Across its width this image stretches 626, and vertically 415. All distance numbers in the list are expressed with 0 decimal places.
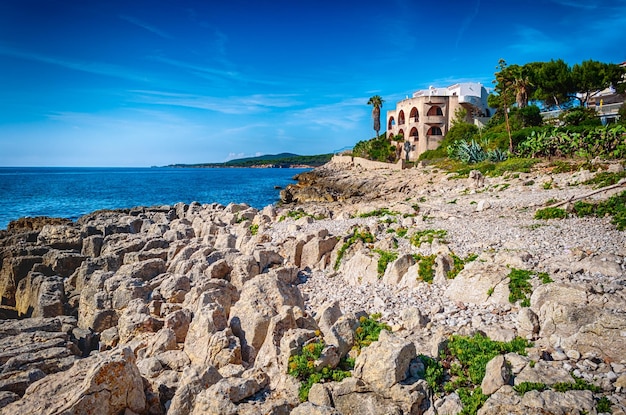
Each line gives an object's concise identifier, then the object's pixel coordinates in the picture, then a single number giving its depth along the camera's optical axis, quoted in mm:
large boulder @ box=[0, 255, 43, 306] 17188
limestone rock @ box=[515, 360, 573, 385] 6590
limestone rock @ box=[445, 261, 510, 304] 10203
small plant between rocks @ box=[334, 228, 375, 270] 15219
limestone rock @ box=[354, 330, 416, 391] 6949
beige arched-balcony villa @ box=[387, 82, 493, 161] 66500
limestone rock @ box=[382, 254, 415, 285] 12734
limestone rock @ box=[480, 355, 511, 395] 6586
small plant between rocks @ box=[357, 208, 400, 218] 20653
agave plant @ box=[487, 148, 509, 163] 38281
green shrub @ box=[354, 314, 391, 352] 8449
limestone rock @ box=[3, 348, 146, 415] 6801
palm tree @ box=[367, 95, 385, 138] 81925
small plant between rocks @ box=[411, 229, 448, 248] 14789
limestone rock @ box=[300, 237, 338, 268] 15625
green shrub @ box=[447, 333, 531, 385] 7180
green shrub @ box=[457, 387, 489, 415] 6410
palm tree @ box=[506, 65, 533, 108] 47056
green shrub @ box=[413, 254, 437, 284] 12125
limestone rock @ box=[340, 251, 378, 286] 13508
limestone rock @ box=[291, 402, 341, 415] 6305
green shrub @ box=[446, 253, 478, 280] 12008
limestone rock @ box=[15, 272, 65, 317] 13250
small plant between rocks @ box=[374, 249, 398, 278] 13406
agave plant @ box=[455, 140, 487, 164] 40062
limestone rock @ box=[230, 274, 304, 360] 9422
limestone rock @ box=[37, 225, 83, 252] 21653
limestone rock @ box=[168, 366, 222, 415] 7039
